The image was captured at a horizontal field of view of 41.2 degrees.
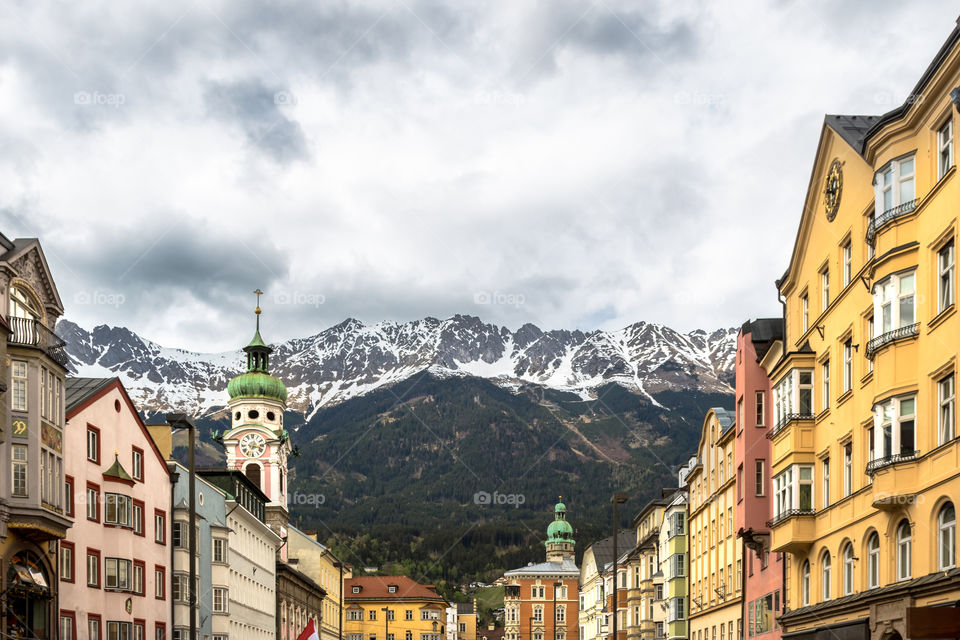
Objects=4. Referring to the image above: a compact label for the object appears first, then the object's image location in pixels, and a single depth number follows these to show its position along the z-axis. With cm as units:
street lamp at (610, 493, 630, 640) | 5591
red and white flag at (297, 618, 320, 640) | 5814
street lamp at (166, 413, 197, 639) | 4047
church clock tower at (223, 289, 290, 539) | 13438
